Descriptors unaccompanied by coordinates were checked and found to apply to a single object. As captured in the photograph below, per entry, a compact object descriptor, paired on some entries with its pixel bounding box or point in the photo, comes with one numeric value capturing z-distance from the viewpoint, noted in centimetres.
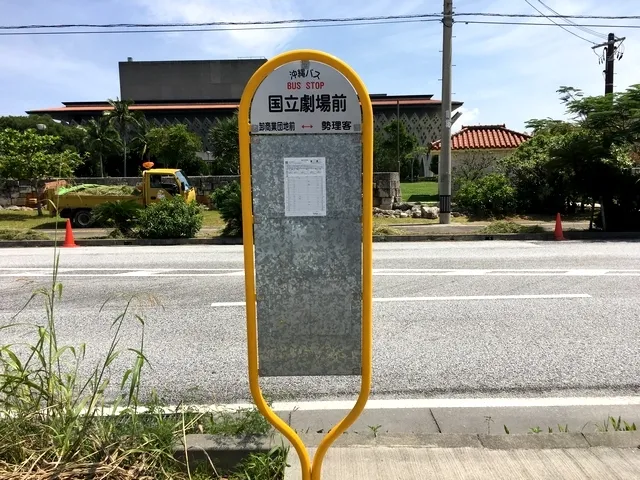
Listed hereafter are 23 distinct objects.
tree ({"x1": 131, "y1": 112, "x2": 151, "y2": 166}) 4509
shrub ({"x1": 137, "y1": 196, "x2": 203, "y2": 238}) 1427
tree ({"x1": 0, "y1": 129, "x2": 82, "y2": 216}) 1862
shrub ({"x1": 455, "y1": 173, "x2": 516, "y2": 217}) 1838
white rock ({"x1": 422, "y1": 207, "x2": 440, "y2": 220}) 1844
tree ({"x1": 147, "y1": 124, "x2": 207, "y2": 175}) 3988
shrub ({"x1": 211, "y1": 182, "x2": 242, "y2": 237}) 1434
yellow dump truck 1678
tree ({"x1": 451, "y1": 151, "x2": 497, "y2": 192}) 2251
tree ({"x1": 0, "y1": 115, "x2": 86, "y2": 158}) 4656
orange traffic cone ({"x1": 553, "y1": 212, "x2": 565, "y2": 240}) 1399
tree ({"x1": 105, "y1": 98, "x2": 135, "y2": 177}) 4428
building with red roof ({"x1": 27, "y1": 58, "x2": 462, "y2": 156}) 5647
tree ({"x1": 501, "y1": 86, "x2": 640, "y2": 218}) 1354
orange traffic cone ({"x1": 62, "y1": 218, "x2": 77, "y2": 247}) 1372
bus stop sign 230
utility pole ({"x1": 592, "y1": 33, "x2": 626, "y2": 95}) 2217
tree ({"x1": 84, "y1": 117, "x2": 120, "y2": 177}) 4334
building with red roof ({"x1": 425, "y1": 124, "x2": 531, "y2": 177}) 2295
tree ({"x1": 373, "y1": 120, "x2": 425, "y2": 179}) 3896
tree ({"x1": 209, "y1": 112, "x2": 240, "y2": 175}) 3753
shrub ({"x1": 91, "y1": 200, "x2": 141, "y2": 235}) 1552
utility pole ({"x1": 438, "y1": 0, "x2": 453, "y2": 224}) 1555
